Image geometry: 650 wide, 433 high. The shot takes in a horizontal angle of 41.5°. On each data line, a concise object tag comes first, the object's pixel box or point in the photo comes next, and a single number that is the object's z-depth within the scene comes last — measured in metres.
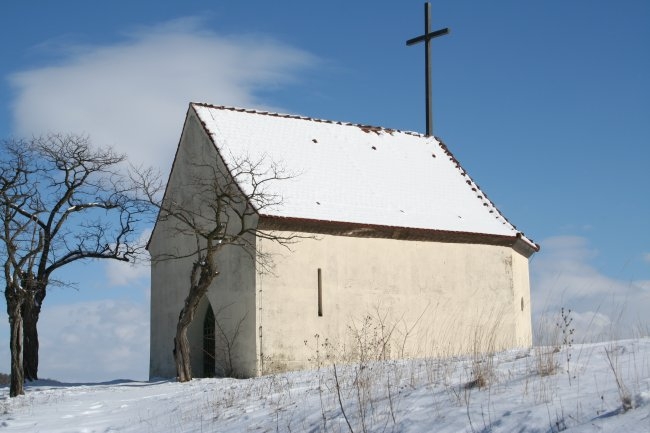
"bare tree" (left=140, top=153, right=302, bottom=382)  20.89
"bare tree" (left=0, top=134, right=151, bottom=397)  24.45
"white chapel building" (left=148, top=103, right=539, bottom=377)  21.30
